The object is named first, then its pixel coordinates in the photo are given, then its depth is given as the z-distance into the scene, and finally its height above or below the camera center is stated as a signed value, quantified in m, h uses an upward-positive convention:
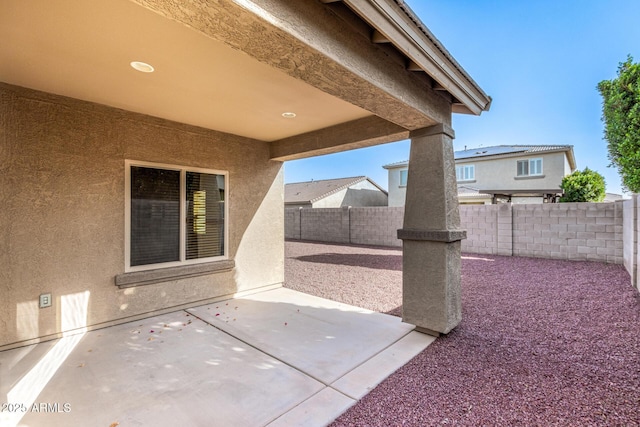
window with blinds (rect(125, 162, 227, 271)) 4.49 +0.00
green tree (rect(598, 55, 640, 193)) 9.00 +3.44
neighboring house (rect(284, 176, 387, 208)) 23.73 +2.05
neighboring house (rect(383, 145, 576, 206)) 17.34 +3.01
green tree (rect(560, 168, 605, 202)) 11.74 +1.21
